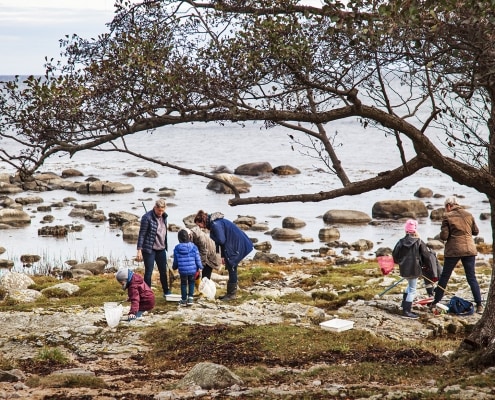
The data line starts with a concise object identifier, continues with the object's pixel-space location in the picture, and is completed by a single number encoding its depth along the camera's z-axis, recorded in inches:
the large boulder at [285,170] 2285.9
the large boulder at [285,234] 1350.9
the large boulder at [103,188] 1918.1
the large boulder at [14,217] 1485.0
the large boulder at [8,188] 1900.8
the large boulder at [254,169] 2249.0
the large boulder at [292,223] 1467.8
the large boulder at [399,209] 1567.1
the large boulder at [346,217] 1514.5
